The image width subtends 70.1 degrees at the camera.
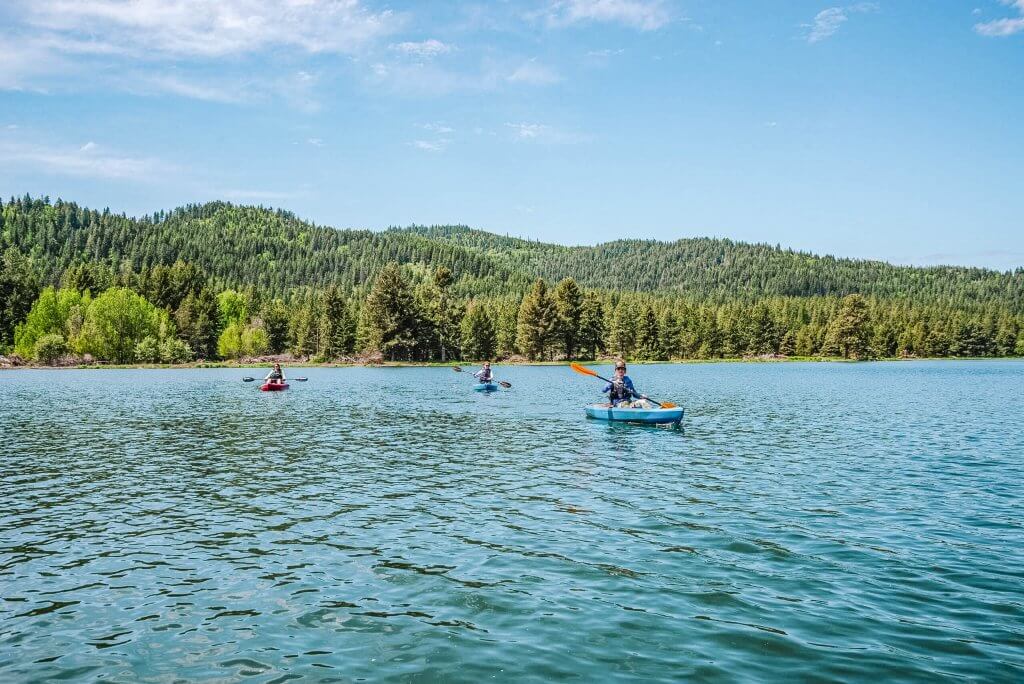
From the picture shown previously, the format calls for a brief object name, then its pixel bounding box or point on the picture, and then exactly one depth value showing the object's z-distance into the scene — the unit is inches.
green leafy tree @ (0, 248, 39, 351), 6200.8
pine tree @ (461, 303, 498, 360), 6427.2
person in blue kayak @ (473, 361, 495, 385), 2837.1
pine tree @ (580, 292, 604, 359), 6520.7
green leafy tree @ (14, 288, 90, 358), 5728.3
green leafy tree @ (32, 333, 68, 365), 5561.0
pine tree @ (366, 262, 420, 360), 5866.1
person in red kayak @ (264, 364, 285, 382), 2888.3
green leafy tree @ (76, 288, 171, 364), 5703.7
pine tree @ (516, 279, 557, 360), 6240.2
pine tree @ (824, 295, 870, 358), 7288.4
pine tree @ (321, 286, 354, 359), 6220.5
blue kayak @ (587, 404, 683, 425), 1572.3
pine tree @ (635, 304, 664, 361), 6919.3
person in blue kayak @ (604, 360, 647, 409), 1651.1
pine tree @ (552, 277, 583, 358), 6304.1
